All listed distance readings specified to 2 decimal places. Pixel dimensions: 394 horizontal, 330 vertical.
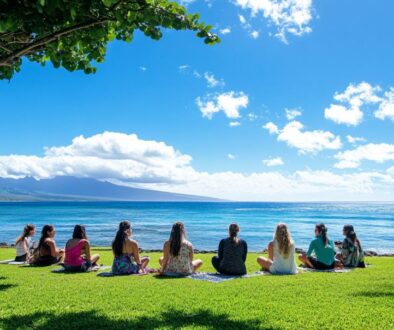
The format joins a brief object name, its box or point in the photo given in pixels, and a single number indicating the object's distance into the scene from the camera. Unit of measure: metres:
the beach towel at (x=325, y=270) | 13.65
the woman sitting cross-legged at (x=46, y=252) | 15.36
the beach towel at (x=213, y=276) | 11.68
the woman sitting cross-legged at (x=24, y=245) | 16.72
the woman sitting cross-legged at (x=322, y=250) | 14.01
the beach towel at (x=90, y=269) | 13.62
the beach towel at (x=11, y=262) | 16.48
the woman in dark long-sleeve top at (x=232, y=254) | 12.60
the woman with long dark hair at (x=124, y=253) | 12.89
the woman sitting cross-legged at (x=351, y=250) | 14.70
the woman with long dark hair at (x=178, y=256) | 12.62
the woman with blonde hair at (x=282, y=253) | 12.95
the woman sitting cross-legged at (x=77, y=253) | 13.40
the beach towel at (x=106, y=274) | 12.66
